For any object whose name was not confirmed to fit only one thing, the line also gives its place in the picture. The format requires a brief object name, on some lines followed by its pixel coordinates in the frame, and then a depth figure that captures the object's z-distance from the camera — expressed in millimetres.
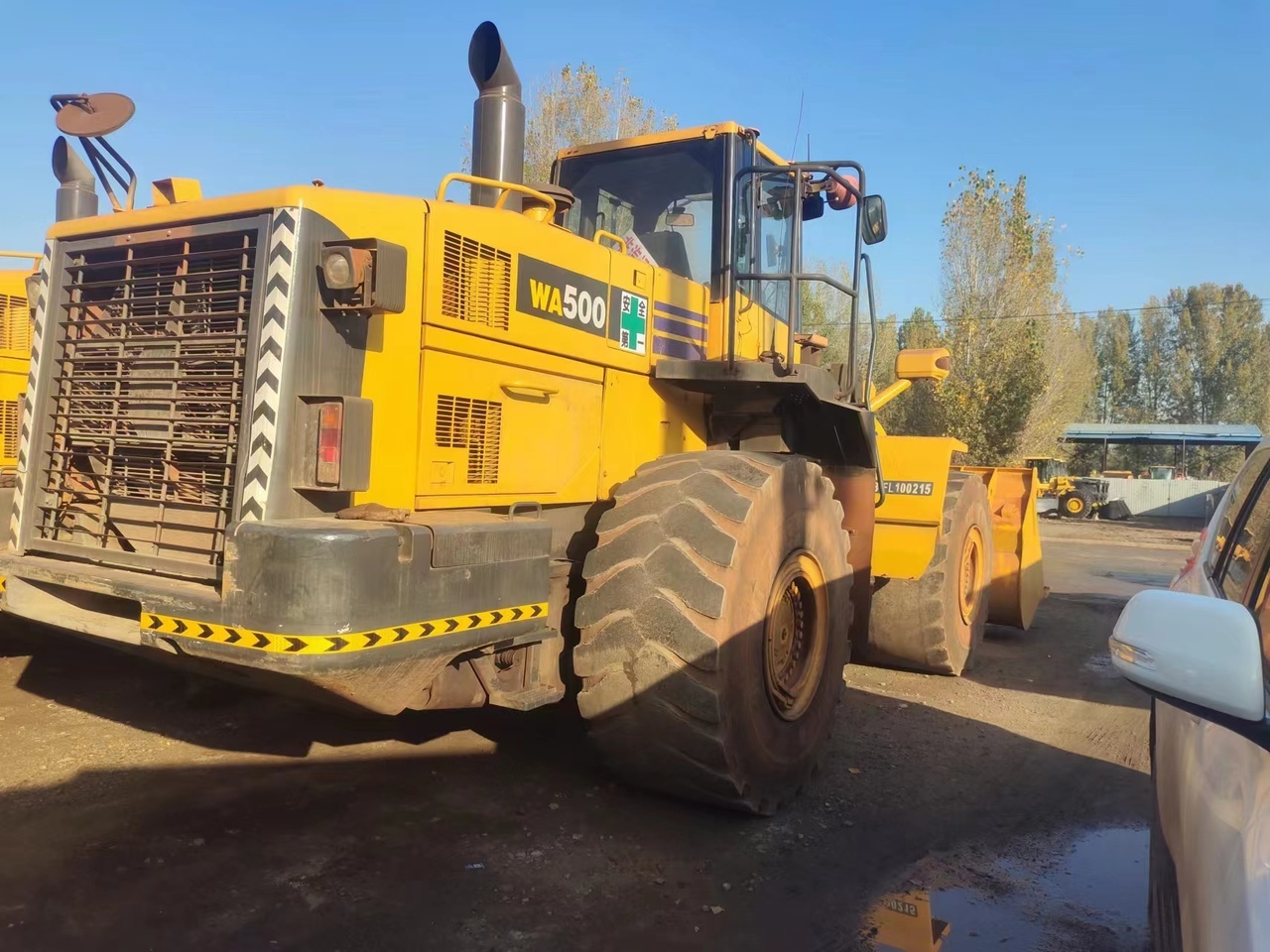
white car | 1522
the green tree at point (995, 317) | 28406
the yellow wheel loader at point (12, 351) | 5645
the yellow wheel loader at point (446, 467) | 3137
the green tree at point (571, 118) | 19453
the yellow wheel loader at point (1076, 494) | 31719
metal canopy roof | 38125
